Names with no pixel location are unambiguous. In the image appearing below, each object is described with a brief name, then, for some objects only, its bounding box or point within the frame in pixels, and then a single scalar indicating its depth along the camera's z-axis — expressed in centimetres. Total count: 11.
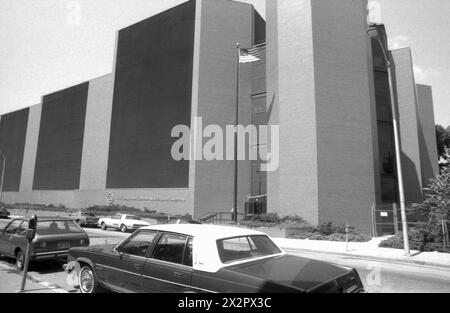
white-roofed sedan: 424
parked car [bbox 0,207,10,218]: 3926
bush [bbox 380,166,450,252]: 1566
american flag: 2645
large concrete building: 2497
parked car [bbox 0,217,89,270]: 927
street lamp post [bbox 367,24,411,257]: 1373
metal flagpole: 2376
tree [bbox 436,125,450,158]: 4523
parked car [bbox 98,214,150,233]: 2510
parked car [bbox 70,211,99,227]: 2850
